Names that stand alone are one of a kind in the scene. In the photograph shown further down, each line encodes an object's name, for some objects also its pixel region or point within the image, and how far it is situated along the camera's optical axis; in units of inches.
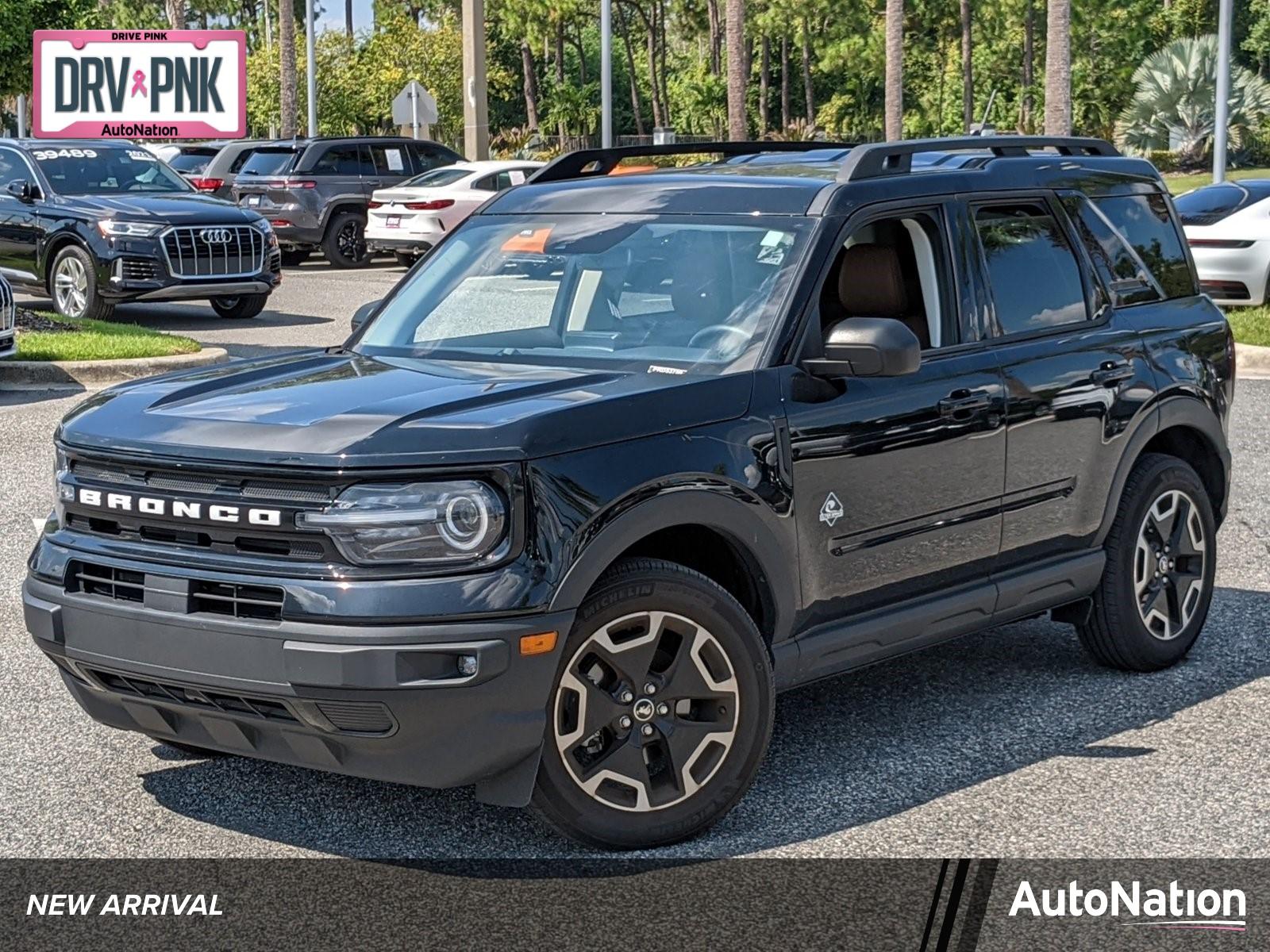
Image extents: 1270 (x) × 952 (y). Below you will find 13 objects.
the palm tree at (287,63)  1863.9
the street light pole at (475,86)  1544.0
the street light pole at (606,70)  1619.1
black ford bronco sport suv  183.9
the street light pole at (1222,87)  1126.4
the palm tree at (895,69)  1829.5
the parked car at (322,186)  1133.7
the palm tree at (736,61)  1723.7
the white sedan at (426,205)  1078.4
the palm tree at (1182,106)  2348.7
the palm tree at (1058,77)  1278.3
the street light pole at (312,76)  1870.1
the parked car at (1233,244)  802.8
